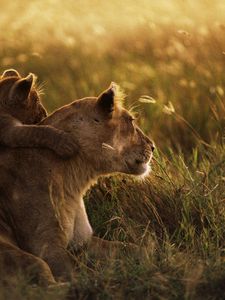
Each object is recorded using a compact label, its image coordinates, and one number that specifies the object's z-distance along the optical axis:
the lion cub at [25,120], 11.74
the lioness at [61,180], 11.11
